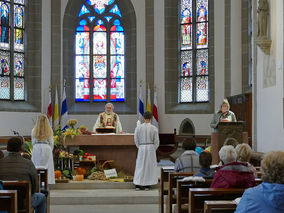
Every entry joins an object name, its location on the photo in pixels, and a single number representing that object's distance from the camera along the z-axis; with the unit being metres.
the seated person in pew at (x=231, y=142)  7.33
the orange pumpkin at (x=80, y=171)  11.79
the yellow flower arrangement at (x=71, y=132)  11.88
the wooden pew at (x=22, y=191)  6.10
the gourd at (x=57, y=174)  11.39
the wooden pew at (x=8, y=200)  5.24
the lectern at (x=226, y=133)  10.75
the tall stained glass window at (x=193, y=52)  19.06
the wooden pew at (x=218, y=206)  4.50
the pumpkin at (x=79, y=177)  11.45
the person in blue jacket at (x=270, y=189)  3.56
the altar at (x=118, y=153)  12.35
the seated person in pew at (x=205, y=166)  6.34
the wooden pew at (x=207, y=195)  5.26
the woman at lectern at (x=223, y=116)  11.23
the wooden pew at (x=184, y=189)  6.27
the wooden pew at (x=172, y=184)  7.37
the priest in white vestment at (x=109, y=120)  13.29
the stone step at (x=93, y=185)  11.03
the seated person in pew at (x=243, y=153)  6.35
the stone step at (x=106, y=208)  9.21
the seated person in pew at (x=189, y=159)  7.78
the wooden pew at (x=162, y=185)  8.43
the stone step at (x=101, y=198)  9.99
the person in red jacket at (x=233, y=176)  5.55
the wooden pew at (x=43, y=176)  8.41
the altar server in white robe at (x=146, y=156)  10.89
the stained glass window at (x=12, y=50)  18.33
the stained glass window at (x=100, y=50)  20.19
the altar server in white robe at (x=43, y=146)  10.07
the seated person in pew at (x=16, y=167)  6.46
